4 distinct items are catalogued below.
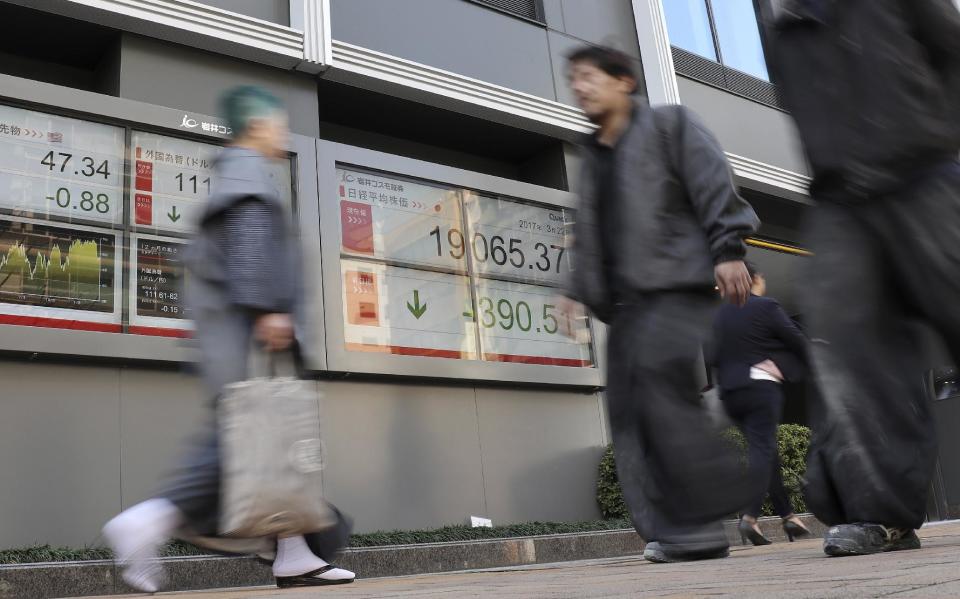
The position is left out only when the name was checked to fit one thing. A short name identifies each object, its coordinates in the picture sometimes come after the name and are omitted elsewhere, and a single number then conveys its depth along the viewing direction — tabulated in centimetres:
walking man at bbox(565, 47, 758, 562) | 340
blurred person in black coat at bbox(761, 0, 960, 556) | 280
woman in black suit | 600
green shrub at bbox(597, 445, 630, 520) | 945
